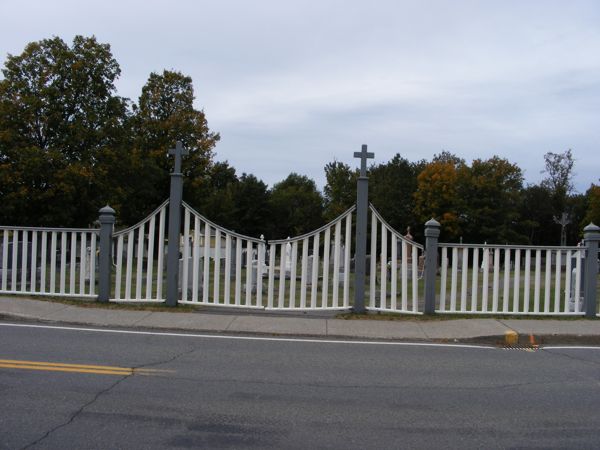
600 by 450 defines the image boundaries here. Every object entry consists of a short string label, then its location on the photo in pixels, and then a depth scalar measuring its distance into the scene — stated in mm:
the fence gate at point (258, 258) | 10883
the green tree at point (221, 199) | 39906
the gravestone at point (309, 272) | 17778
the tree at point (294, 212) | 64500
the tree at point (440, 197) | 51406
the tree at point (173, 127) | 35969
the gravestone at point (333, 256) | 11180
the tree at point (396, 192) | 52869
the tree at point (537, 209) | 63531
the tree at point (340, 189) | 59438
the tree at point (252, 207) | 59969
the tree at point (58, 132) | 25641
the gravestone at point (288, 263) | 13984
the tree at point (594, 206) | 51469
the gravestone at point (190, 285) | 12269
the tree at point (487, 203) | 49781
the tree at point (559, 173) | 67625
